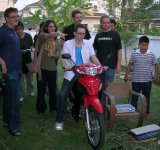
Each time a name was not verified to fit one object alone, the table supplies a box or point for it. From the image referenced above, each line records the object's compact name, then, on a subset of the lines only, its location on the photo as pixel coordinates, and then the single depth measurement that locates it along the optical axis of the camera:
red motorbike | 3.50
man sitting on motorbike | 4.02
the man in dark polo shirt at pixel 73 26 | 4.78
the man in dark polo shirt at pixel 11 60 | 3.66
